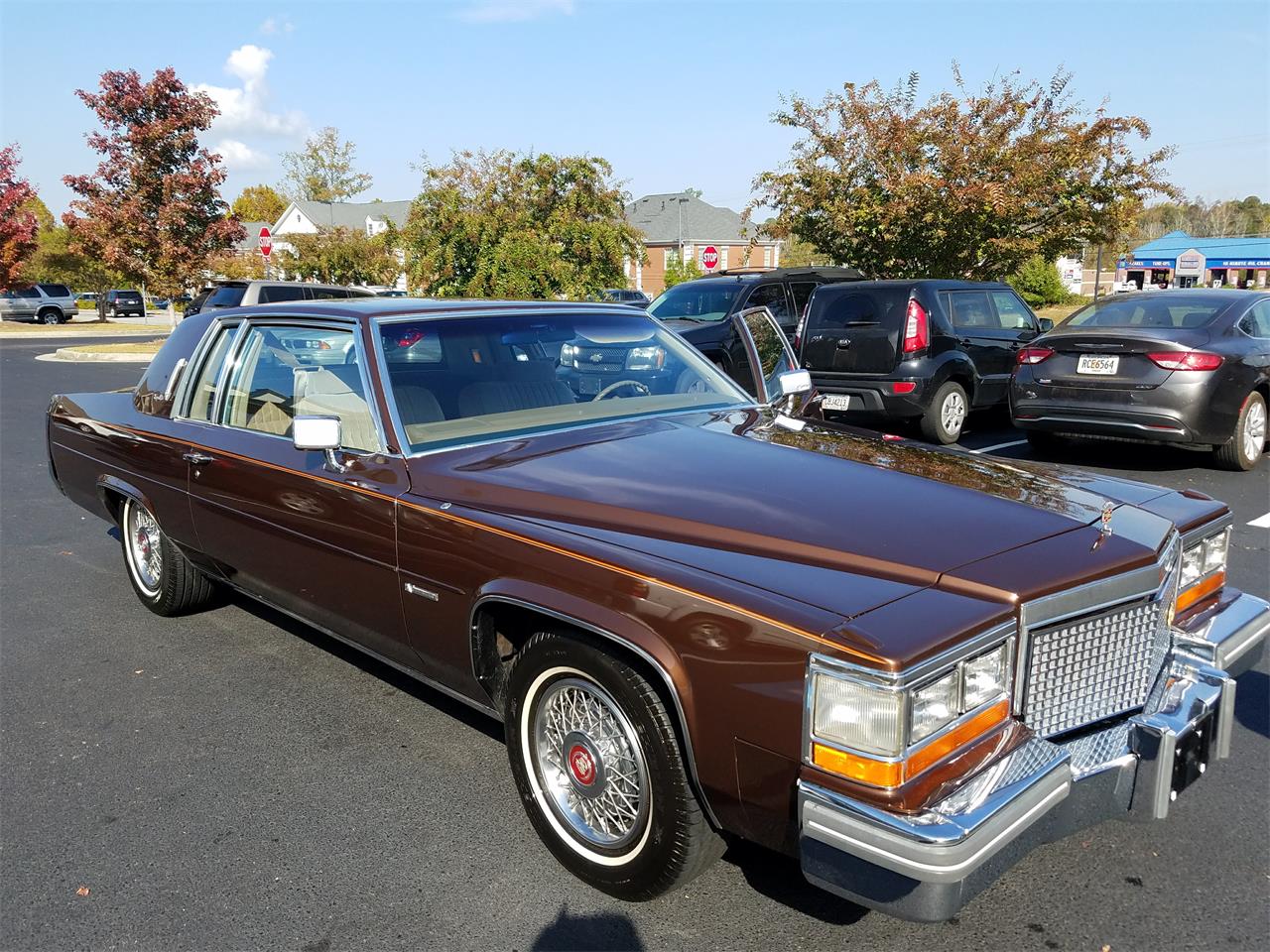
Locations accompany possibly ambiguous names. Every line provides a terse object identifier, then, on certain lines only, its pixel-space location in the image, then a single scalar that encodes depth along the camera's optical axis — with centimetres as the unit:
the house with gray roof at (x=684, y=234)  5438
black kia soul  955
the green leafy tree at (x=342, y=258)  3180
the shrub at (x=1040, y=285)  2904
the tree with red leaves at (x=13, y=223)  3653
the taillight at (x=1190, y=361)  771
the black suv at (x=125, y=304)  4953
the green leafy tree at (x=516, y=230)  1911
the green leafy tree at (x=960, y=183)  1603
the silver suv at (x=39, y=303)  4200
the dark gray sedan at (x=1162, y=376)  773
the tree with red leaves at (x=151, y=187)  2489
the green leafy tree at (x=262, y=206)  8625
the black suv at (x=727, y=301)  1052
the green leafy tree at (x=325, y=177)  7088
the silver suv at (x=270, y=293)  1597
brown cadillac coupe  215
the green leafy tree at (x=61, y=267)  4681
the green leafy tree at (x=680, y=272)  3806
